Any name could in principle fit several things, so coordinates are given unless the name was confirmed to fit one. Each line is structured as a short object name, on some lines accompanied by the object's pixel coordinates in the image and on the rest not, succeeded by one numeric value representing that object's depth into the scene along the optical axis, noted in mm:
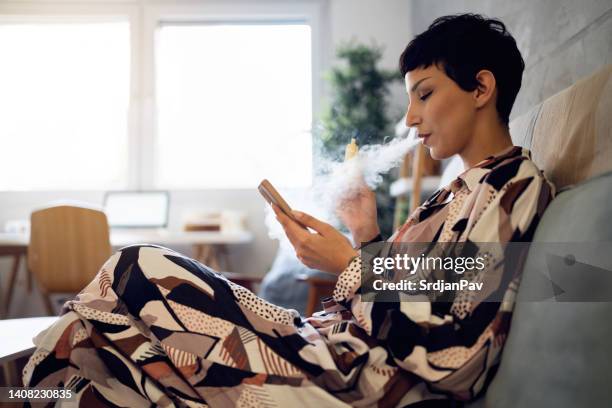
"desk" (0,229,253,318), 3748
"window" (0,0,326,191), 4777
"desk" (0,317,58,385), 1213
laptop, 4445
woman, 915
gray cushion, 693
